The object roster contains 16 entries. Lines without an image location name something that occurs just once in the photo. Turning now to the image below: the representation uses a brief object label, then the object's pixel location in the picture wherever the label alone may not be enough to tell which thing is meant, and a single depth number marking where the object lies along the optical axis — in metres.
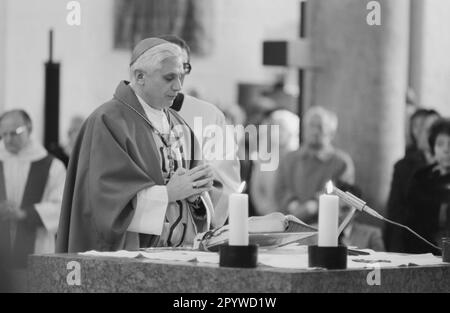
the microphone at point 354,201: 8.34
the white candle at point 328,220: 7.75
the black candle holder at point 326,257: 7.75
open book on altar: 8.91
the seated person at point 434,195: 15.93
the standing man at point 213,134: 12.14
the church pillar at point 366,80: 20.59
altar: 7.59
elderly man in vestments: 10.17
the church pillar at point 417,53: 24.50
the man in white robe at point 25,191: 17.83
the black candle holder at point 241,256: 7.75
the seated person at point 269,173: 20.23
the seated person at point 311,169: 19.08
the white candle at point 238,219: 7.79
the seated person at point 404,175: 16.98
